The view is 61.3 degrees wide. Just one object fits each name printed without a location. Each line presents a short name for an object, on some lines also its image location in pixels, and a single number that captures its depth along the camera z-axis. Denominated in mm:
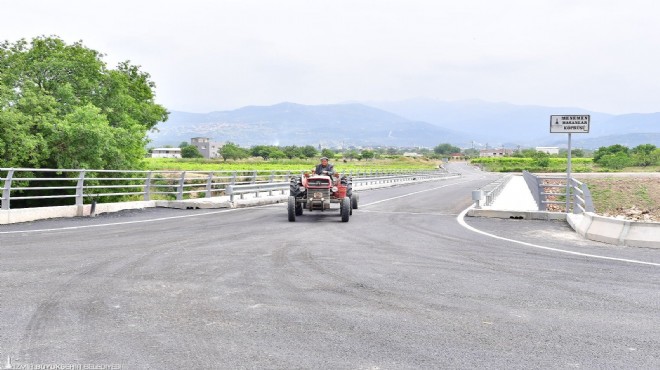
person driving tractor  17734
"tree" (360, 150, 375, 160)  193838
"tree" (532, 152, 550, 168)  139250
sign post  16734
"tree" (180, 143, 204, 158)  197500
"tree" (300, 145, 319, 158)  171250
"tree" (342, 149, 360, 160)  189750
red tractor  16281
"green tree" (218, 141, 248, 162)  173375
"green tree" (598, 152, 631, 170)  127469
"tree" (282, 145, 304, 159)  168125
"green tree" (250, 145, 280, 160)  170625
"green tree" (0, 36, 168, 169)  27828
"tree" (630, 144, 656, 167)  127688
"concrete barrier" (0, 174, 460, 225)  14320
